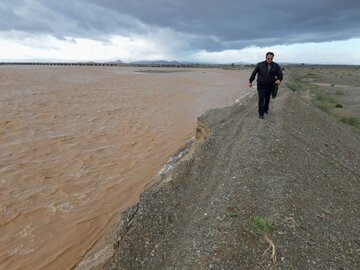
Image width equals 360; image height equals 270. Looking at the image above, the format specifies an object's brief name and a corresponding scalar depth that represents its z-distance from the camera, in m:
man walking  9.70
